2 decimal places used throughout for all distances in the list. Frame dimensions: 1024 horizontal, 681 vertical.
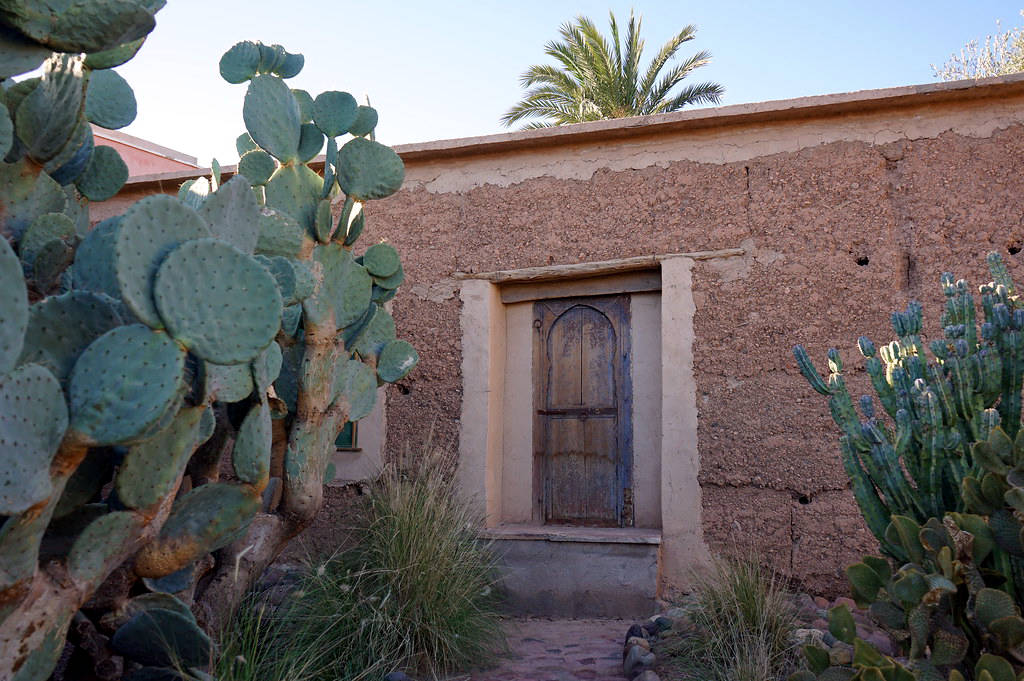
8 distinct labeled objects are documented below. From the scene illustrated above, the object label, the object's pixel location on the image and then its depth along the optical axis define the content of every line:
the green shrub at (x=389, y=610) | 3.56
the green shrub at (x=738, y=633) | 3.68
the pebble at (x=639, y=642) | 4.26
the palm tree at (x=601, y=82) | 14.78
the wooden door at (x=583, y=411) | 5.87
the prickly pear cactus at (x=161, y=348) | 2.37
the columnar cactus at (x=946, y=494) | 2.51
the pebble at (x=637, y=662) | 4.01
